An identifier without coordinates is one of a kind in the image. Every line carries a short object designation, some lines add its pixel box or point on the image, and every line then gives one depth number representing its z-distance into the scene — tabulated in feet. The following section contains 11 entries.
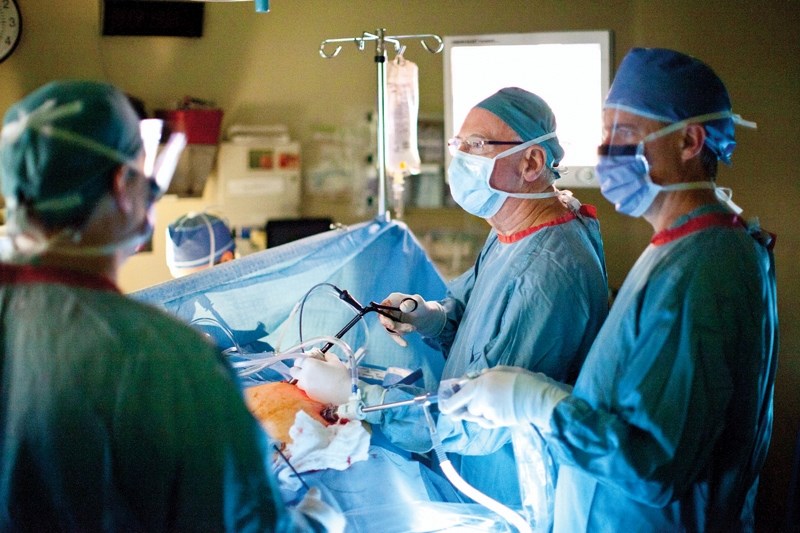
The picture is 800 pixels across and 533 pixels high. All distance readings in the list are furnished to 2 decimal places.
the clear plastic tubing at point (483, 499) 4.90
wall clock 12.55
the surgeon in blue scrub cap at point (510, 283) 5.18
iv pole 7.61
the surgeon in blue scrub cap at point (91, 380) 3.05
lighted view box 10.82
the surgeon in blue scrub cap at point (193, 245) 9.16
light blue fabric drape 6.43
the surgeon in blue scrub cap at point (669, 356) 3.91
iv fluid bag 8.36
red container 12.71
